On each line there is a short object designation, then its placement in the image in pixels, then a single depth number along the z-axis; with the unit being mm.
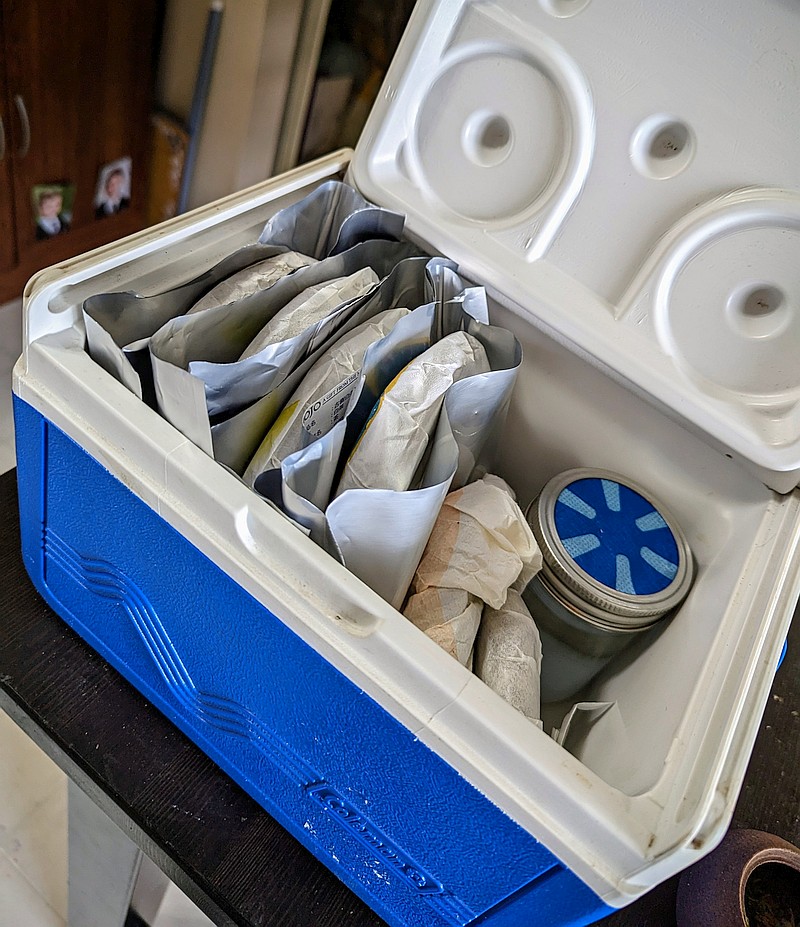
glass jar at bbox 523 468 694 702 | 600
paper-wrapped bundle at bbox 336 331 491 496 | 571
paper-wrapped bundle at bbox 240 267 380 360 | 596
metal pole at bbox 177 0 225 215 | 1481
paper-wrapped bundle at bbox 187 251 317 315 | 607
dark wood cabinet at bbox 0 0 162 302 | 1306
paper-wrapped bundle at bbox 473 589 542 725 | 558
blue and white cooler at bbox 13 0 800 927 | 441
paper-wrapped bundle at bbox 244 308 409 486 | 557
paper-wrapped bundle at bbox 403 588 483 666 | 553
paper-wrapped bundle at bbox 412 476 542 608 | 579
